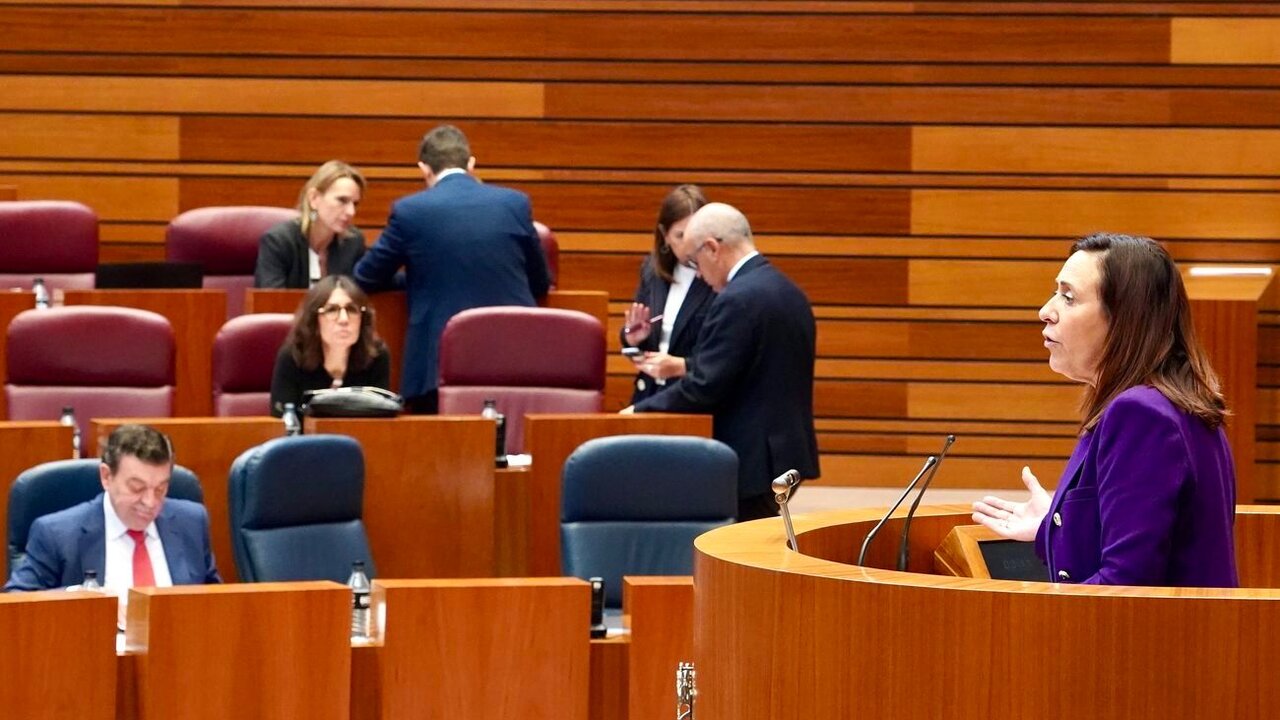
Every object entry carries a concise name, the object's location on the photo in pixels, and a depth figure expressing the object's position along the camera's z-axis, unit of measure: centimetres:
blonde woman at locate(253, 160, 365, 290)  1144
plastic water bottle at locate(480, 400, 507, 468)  940
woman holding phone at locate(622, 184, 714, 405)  998
